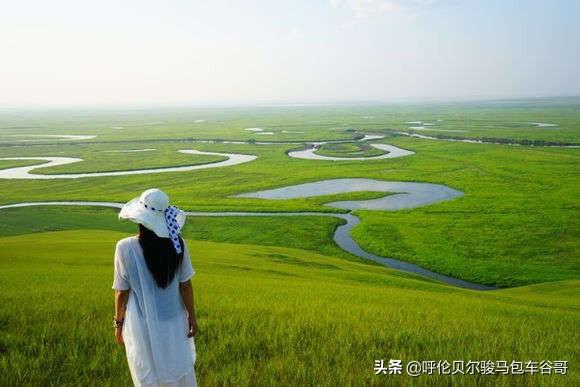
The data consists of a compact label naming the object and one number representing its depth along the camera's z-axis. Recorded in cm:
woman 459
